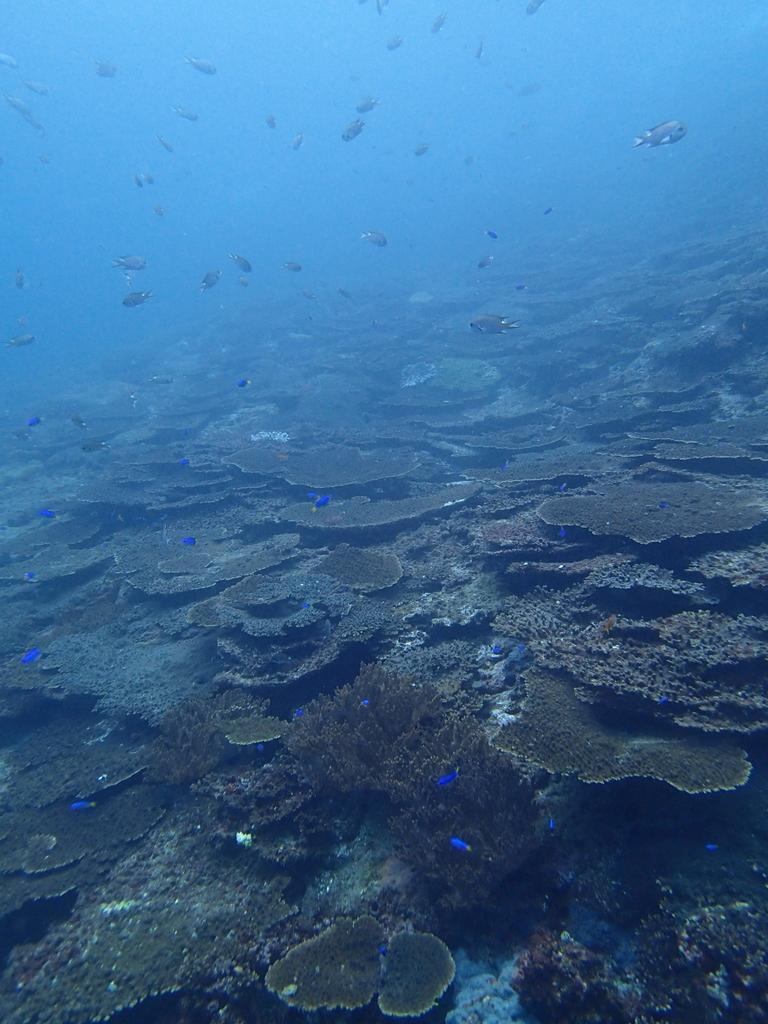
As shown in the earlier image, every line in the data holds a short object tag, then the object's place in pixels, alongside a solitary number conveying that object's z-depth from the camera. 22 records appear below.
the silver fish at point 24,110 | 22.72
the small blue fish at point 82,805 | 5.32
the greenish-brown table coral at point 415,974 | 3.37
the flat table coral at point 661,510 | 6.02
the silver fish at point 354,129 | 13.84
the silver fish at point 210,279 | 13.75
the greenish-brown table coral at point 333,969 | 3.48
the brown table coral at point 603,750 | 3.57
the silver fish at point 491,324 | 9.25
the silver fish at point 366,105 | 18.11
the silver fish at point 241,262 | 13.27
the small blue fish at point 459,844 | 3.62
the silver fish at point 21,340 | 15.11
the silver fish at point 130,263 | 13.15
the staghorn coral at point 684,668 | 4.00
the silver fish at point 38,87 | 26.03
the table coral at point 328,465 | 11.14
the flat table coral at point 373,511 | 9.26
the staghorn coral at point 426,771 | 3.84
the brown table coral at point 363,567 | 7.52
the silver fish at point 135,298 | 12.48
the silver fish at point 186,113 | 20.30
